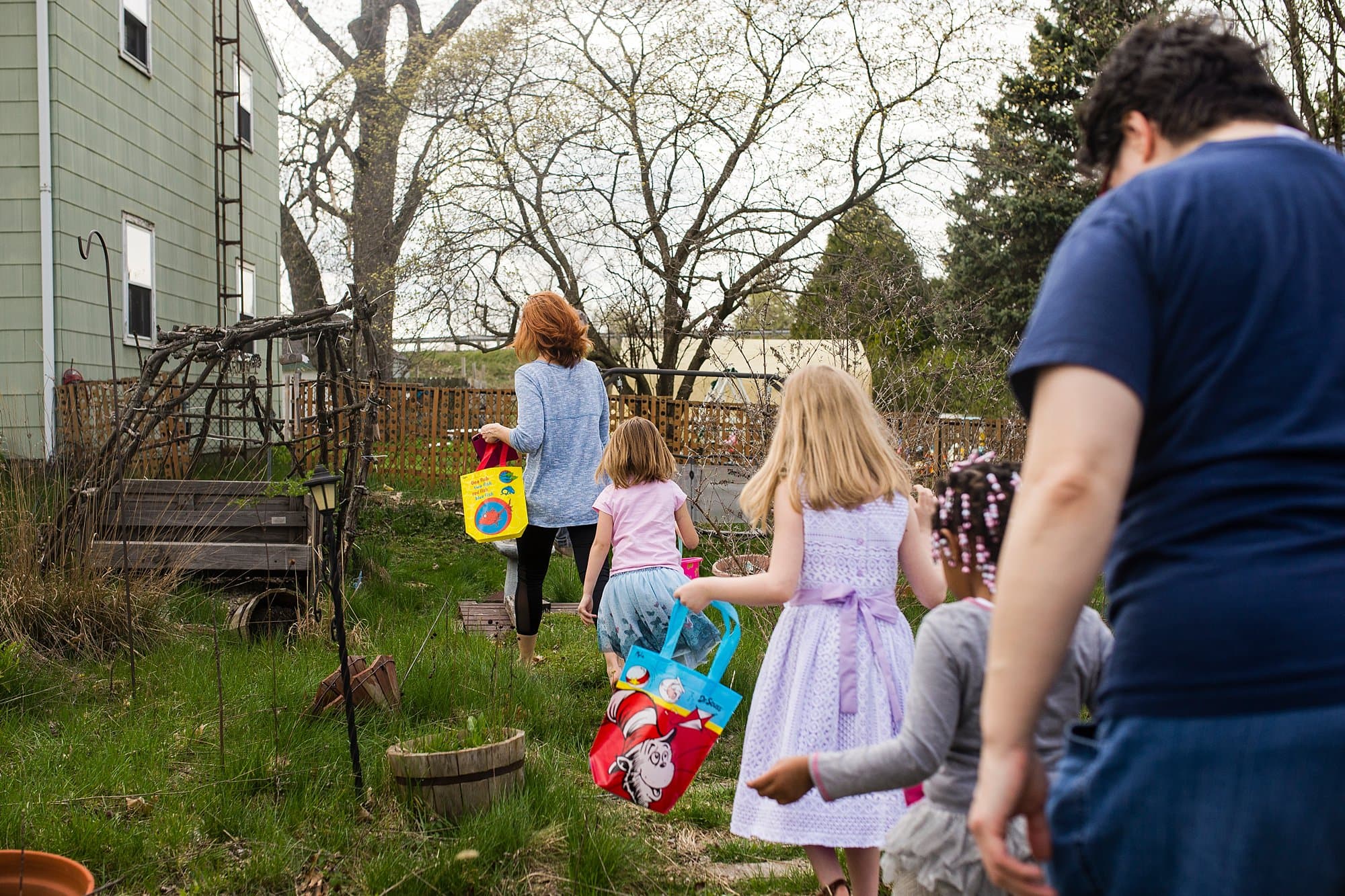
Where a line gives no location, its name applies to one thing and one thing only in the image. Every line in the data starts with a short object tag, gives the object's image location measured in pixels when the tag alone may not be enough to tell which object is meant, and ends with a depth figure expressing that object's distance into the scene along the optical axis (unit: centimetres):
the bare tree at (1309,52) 909
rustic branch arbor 595
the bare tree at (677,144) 1478
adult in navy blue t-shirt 123
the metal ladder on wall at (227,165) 1527
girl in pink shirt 499
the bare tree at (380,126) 1636
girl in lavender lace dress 299
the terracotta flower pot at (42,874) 286
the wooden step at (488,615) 716
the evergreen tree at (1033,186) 1784
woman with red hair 546
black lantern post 362
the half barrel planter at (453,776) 346
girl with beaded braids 184
